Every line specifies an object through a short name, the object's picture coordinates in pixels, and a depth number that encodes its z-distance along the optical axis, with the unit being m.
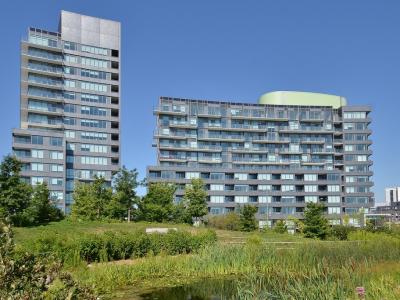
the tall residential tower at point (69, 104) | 86.25
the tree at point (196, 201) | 67.06
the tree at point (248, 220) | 60.09
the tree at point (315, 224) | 52.41
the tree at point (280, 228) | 61.08
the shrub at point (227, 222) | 67.99
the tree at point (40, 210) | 44.06
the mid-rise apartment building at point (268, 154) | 103.38
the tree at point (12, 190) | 42.25
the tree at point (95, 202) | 56.19
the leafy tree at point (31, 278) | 7.23
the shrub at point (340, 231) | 50.66
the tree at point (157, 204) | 56.56
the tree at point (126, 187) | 56.16
